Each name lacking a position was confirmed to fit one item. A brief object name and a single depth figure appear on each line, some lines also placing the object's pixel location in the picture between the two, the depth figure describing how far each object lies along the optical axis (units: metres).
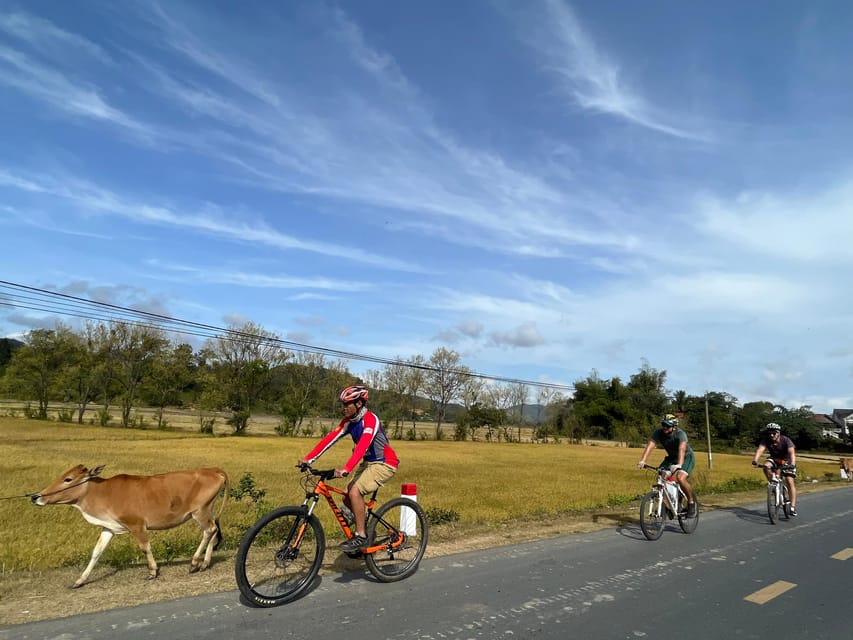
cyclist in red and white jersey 5.64
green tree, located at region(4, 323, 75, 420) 60.25
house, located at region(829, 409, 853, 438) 95.69
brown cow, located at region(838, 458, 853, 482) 26.17
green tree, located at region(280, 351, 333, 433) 61.23
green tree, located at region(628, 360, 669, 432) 90.59
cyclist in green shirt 9.44
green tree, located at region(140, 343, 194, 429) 59.12
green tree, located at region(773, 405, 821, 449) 81.81
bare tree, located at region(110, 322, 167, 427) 60.72
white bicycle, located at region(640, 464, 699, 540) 8.64
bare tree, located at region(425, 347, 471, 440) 77.00
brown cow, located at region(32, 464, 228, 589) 5.50
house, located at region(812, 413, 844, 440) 102.75
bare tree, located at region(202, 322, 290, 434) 60.97
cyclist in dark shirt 11.04
